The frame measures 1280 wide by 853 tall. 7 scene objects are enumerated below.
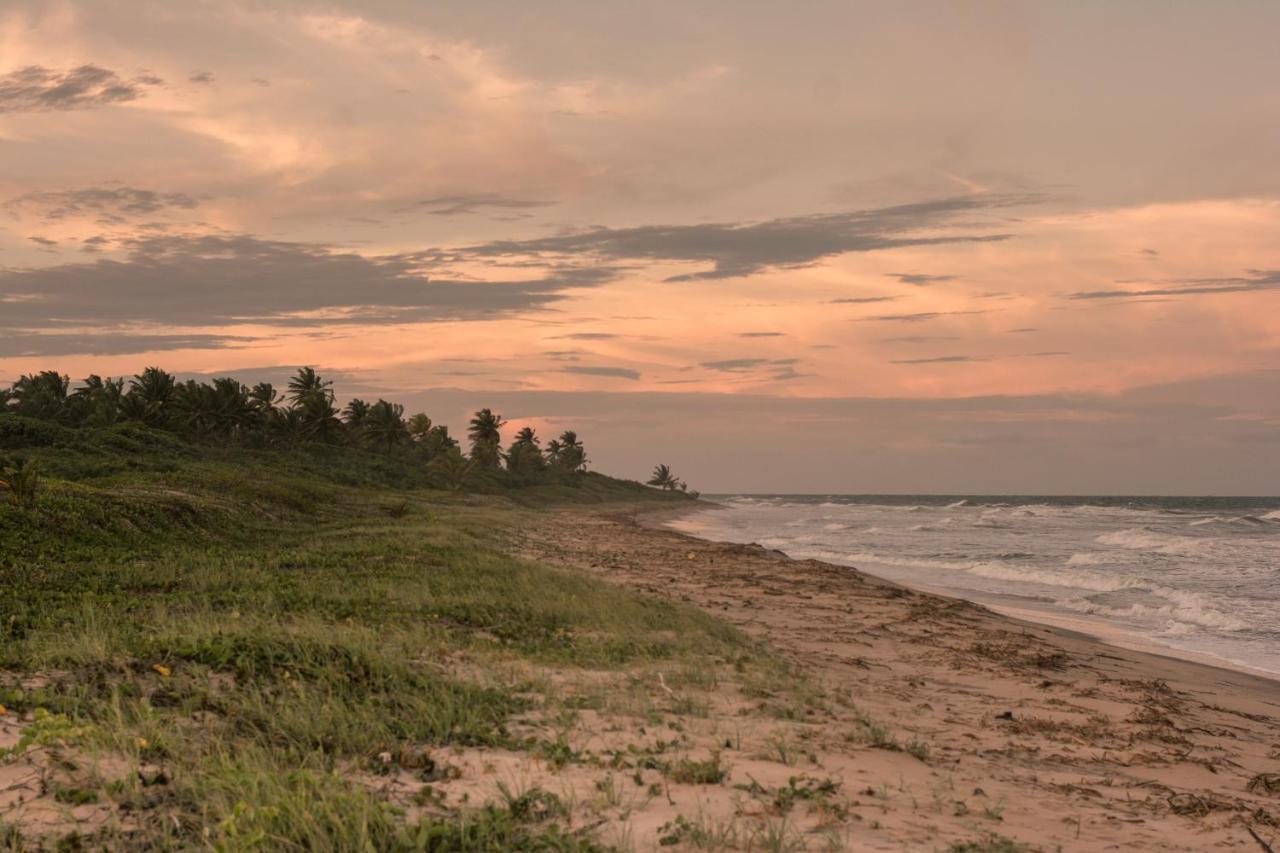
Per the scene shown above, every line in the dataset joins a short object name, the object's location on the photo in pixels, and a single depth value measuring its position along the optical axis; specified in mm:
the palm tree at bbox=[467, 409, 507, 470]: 115944
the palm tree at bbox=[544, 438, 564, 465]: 156000
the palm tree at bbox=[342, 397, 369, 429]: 105500
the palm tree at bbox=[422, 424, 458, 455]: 110875
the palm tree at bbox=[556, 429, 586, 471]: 153625
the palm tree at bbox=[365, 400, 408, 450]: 101625
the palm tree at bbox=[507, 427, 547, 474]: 129375
